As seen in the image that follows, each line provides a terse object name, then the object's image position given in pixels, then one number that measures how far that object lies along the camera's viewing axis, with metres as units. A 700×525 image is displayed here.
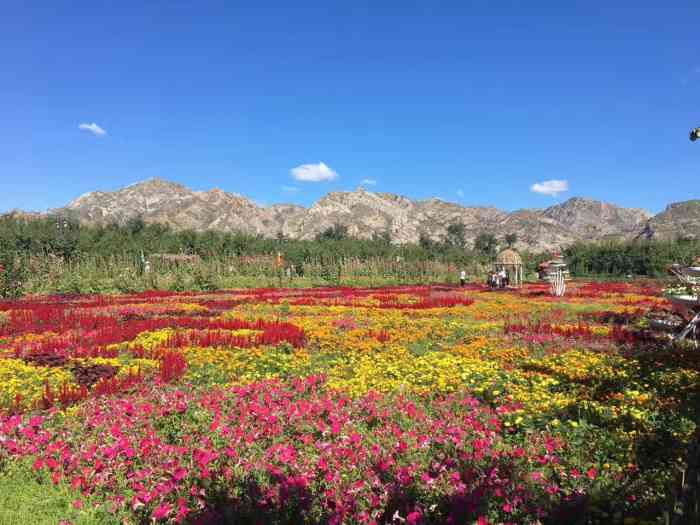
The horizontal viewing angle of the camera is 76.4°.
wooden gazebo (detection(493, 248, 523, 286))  41.07
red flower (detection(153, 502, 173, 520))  3.76
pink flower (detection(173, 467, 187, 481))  4.22
